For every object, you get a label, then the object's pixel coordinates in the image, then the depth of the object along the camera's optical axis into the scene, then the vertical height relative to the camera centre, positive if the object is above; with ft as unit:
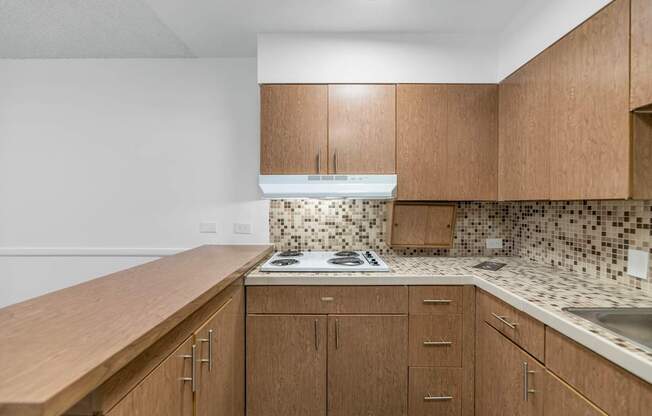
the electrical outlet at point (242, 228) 8.27 -0.57
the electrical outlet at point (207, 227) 8.33 -0.55
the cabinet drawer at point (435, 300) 5.84 -1.69
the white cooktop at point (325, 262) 6.08 -1.14
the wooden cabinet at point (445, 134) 6.83 +1.53
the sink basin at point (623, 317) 3.84 -1.31
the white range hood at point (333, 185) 6.76 +0.44
